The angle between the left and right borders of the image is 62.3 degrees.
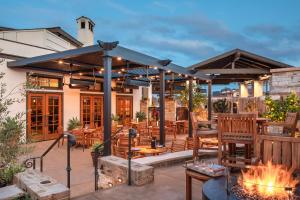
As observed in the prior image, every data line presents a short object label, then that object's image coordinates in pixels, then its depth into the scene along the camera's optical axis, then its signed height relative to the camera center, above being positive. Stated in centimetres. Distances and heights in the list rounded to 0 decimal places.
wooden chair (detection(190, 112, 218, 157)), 544 -76
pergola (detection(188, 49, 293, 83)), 1220 +200
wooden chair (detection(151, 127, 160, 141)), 992 -121
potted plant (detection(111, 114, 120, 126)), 1320 -97
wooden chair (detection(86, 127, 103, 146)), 950 -136
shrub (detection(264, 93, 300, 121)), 715 -16
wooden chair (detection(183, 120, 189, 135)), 1364 -145
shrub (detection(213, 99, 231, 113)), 1348 -29
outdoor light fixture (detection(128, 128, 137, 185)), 408 -60
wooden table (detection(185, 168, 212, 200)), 313 -100
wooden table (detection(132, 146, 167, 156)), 581 -118
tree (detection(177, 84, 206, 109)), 1386 +22
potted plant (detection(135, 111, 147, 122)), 1608 -97
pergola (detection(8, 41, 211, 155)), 602 +133
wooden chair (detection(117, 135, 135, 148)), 669 -112
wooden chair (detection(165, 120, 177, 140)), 1233 -131
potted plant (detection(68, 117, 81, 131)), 1184 -106
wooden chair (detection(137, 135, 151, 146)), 781 -127
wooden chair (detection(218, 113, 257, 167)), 433 -54
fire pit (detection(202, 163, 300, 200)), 234 -88
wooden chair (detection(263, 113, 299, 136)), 492 -46
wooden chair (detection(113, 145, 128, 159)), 658 -135
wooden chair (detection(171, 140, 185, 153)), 728 -137
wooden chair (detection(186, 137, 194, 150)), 706 -122
